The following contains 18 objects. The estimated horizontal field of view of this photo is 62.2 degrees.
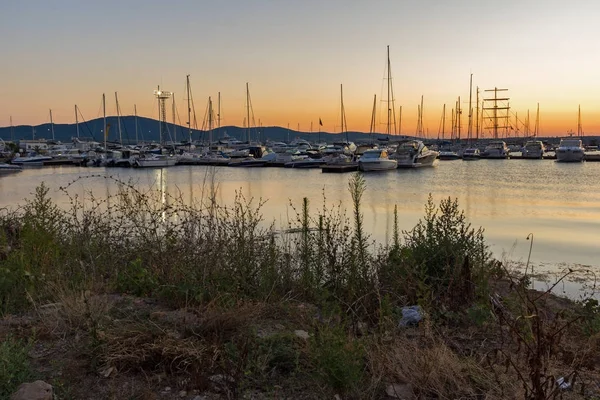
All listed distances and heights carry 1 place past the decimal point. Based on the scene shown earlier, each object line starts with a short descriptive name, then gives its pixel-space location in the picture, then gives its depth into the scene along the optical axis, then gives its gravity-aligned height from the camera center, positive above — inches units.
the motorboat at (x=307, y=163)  2325.3 -63.1
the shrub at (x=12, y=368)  129.1 -57.1
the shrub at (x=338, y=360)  137.6 -59.2
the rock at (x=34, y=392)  125.5 -60.2
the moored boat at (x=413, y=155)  2083.8 -35.5
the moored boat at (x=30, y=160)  2647.6 -22.2
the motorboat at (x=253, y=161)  2491.4 -49.5
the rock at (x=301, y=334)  172.9 -65.5
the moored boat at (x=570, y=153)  2416.3 -44.6
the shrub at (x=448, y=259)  228.5 -55.0
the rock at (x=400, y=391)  141.0 -69.8
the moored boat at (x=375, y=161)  1876.2 -51.5
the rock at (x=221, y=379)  143.4 -66.7
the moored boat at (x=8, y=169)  2144.3 -55.6
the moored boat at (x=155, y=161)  2455.7 -41.2
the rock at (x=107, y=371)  147.4 -64.5
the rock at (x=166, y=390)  142.7 -68.1
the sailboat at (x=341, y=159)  1994.3 -48.2
